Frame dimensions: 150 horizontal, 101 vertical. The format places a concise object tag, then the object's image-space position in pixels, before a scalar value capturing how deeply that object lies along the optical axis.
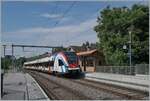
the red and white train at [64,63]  39.75
